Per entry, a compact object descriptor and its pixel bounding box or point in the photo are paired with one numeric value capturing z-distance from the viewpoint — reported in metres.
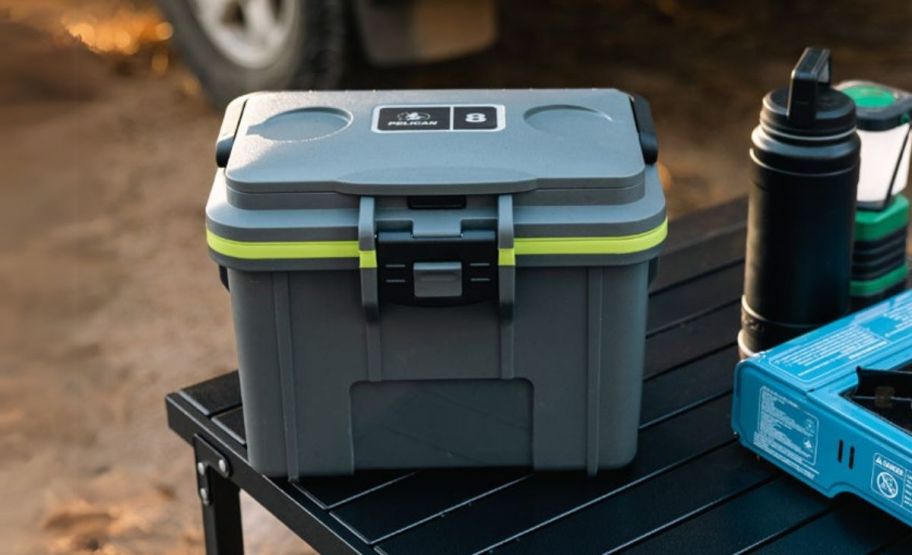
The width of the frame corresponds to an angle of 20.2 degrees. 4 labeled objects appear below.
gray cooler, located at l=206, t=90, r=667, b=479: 1.93
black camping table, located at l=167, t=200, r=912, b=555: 1.97
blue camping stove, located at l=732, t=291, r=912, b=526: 1.95
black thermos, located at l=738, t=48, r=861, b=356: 2.05
